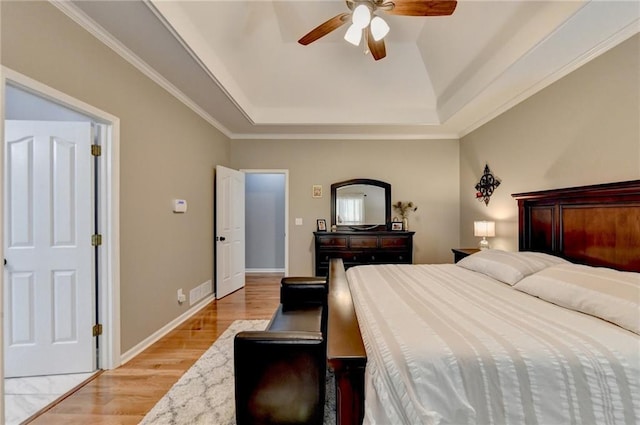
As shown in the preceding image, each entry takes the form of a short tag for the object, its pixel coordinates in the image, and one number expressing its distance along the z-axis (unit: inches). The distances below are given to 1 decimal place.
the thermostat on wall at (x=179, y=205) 129.5
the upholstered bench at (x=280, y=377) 59.3
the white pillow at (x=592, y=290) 54.4
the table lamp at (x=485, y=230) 144.9
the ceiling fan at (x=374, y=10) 78.7
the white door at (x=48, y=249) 85.6
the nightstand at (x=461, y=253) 146.2
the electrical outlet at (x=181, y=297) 132.6
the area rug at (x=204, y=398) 70.0
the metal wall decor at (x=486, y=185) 152.6
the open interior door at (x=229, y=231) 170.4
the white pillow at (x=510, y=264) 86.4
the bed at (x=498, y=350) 43.4
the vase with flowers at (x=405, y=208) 196.3
